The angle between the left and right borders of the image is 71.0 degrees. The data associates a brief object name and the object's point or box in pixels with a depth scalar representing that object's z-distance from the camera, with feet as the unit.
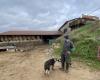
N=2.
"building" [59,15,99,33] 37.68
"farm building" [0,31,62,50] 37.75
